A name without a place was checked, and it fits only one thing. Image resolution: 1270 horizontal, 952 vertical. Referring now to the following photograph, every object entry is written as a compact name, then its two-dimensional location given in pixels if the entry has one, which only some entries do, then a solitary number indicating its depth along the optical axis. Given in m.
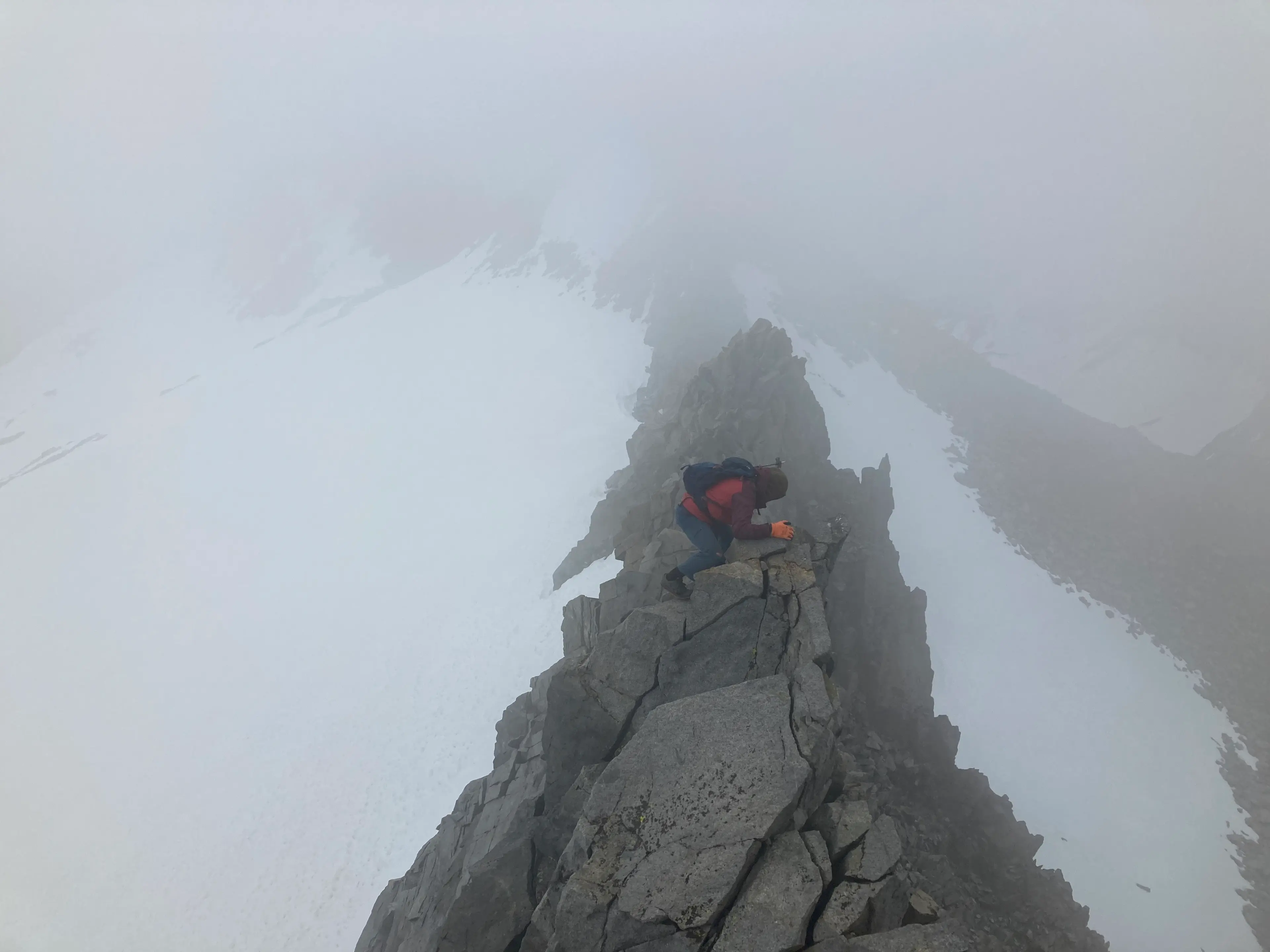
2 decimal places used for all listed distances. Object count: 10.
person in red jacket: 9.55
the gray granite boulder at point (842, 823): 7.32
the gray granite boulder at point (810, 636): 9.35
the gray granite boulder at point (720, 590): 10.16
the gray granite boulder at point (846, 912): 6.41
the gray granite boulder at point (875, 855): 6.98
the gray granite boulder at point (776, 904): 6.26
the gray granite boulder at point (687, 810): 6.82
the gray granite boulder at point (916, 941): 6.17
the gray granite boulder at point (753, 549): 10.77
